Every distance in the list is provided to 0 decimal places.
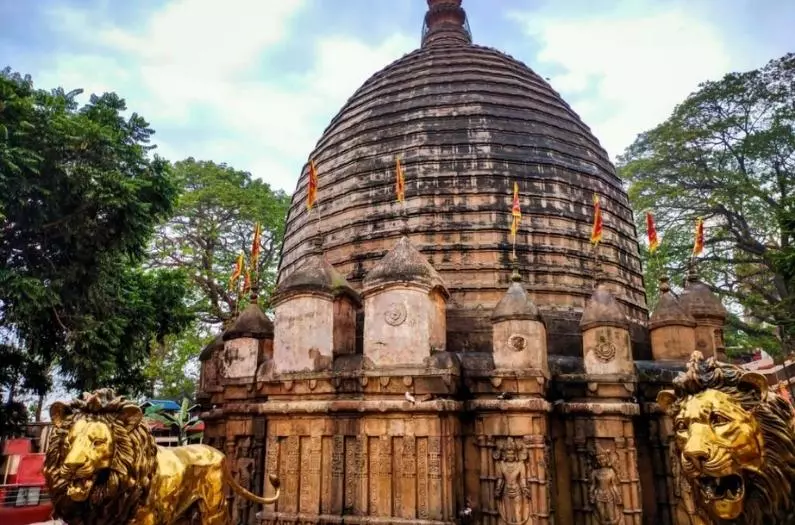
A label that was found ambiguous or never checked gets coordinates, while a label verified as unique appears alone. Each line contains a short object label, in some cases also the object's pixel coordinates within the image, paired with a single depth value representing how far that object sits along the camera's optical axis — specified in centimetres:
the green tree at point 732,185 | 1811
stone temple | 830
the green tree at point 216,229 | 2277
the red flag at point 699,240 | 1185
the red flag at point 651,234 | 1266
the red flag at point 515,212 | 1070
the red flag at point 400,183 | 1070
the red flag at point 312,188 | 1145
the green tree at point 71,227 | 1166
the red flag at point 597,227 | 1131
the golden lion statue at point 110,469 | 492
